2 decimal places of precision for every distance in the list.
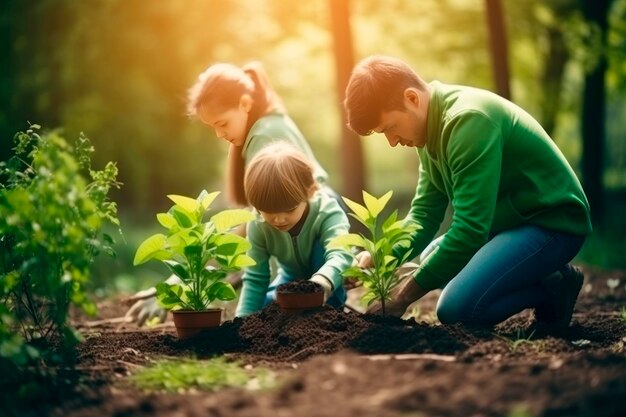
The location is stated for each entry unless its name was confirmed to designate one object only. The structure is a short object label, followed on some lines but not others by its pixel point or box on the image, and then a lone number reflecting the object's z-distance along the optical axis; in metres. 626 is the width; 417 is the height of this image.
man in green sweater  4.32
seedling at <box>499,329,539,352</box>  3.92
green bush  3.53
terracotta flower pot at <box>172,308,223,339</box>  4.55
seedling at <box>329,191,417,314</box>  4.49
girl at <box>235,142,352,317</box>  4.70
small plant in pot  4.46
